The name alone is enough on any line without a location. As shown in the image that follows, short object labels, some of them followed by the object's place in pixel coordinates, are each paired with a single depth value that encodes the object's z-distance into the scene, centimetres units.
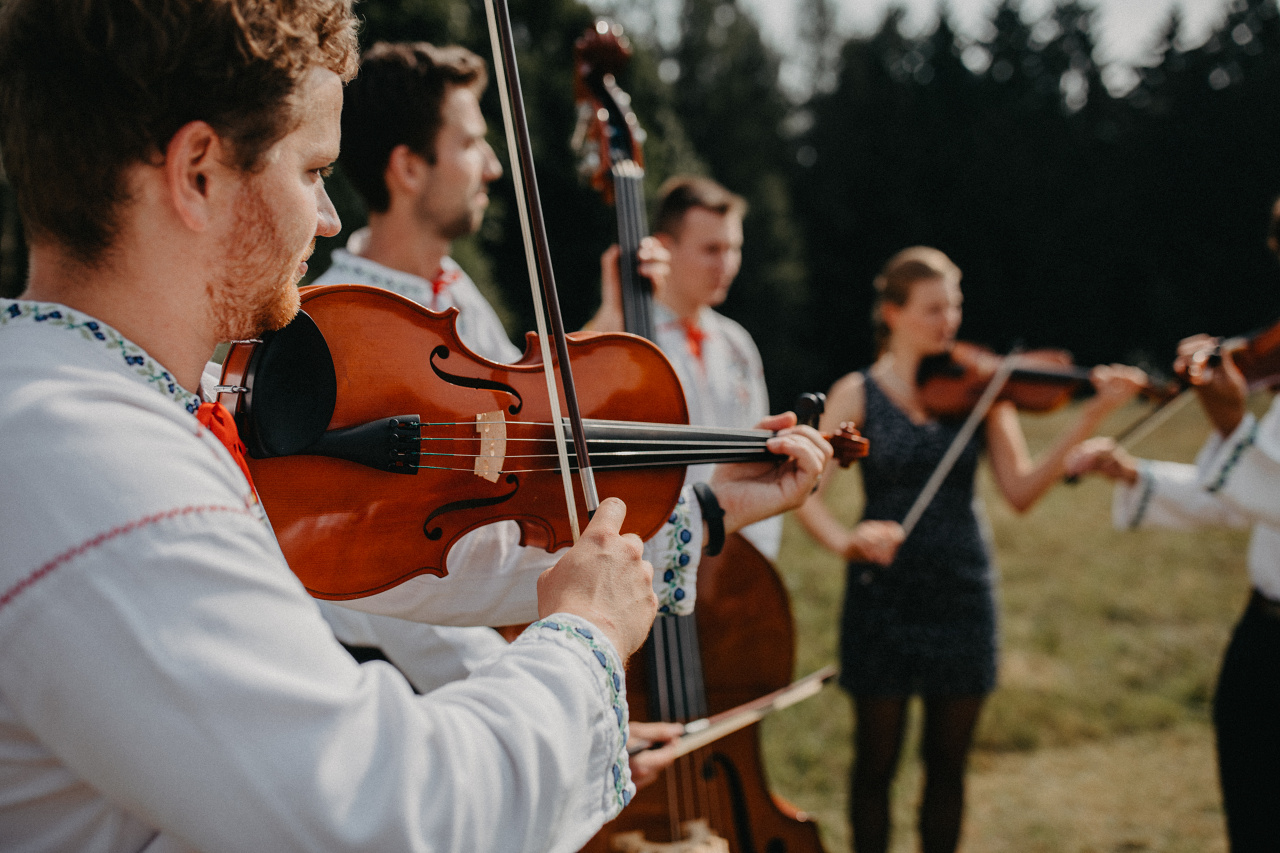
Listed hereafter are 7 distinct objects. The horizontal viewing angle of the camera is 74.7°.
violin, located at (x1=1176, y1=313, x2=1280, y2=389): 288
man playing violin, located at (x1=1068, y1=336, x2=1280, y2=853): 241
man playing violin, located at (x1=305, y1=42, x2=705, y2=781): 227
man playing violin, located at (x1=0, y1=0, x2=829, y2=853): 68
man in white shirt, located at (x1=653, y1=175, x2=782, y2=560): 340
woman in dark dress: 302
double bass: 193
